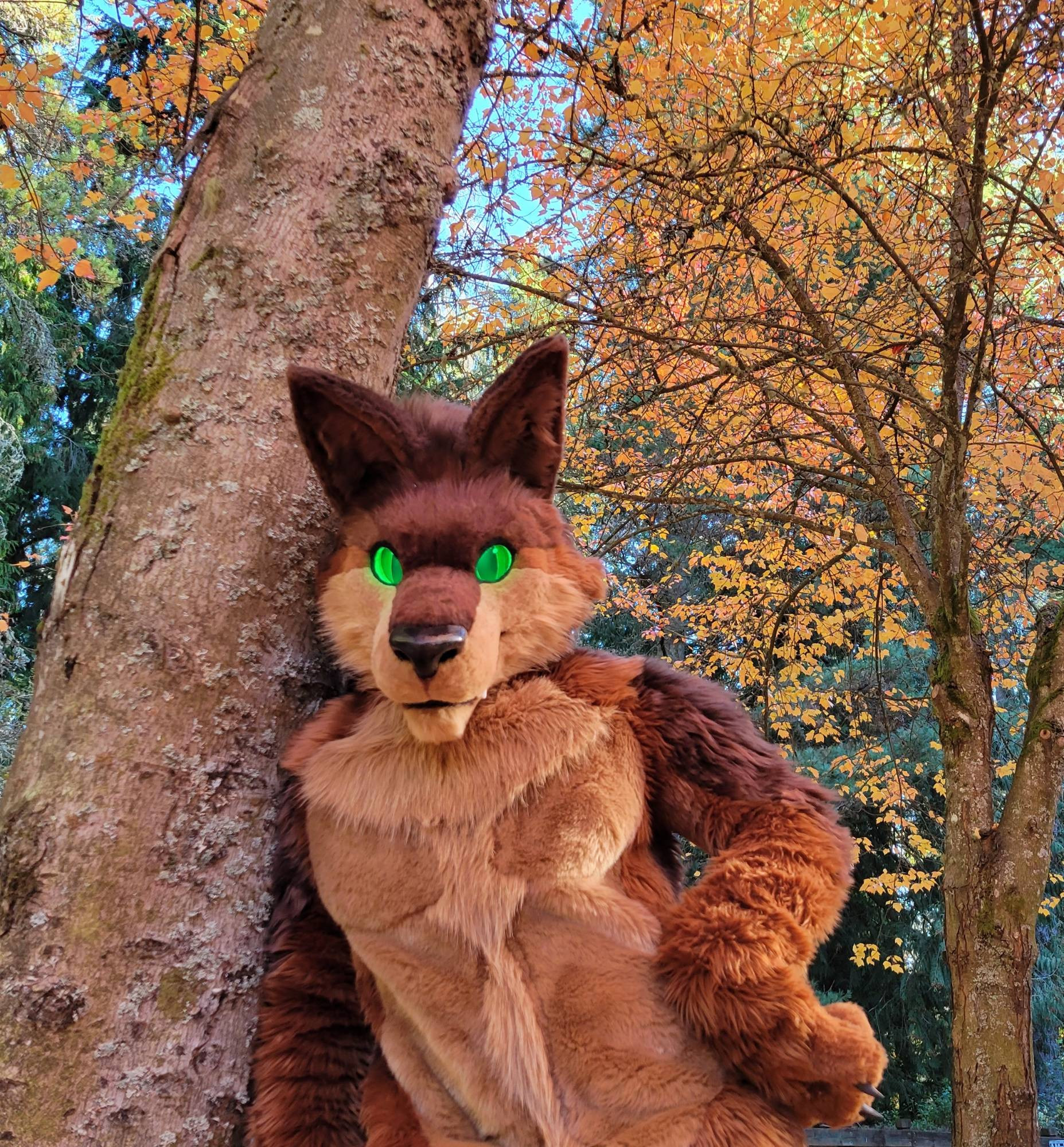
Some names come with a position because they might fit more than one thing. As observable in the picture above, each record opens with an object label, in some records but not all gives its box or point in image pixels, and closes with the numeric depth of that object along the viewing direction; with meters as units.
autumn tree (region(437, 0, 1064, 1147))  3.53
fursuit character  1.06
